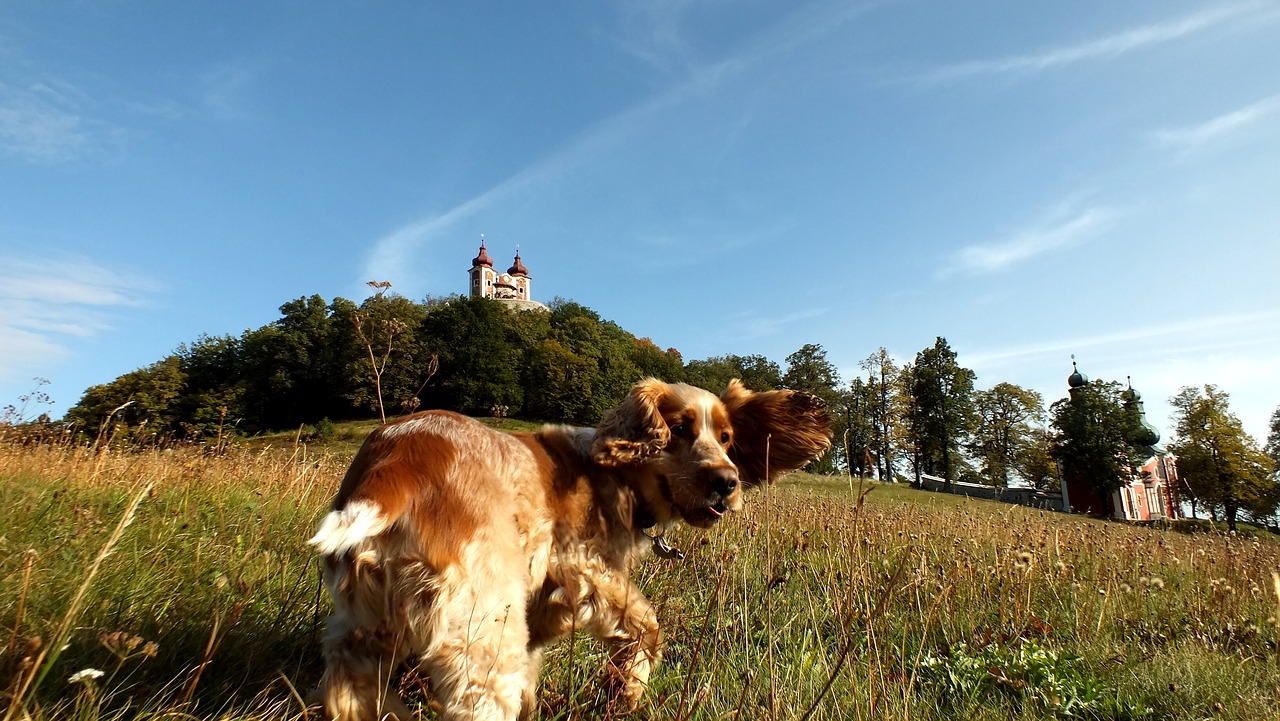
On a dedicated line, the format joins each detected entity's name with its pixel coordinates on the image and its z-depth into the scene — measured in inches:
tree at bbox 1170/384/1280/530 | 1541.6
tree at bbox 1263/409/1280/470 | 1889.3
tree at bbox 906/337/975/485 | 2242.9
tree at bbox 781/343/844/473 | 2741.1
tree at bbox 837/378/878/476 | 2372.0
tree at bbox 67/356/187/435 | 1396.9
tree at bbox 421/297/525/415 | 2128.4
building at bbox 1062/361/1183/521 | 1749.5
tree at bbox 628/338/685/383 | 2977.4
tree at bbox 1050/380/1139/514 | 1656.0
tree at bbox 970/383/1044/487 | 2204.7
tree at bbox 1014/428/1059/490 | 2057.0
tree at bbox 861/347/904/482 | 2388.3
